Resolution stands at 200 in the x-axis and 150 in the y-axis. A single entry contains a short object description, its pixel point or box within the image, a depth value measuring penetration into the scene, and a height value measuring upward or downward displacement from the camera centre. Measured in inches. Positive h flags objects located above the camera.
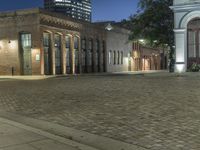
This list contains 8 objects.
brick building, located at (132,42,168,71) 1919.7 +44.4
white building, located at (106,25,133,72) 1612.8 +84.2
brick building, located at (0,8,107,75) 1119.3 +95.3
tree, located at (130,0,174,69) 1116.8 +174.7
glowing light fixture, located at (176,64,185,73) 930.5 -12.3
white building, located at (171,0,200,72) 926.5 +99.3
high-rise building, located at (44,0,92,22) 4256.7 +975.0
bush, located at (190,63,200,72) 912.7 -15.9
